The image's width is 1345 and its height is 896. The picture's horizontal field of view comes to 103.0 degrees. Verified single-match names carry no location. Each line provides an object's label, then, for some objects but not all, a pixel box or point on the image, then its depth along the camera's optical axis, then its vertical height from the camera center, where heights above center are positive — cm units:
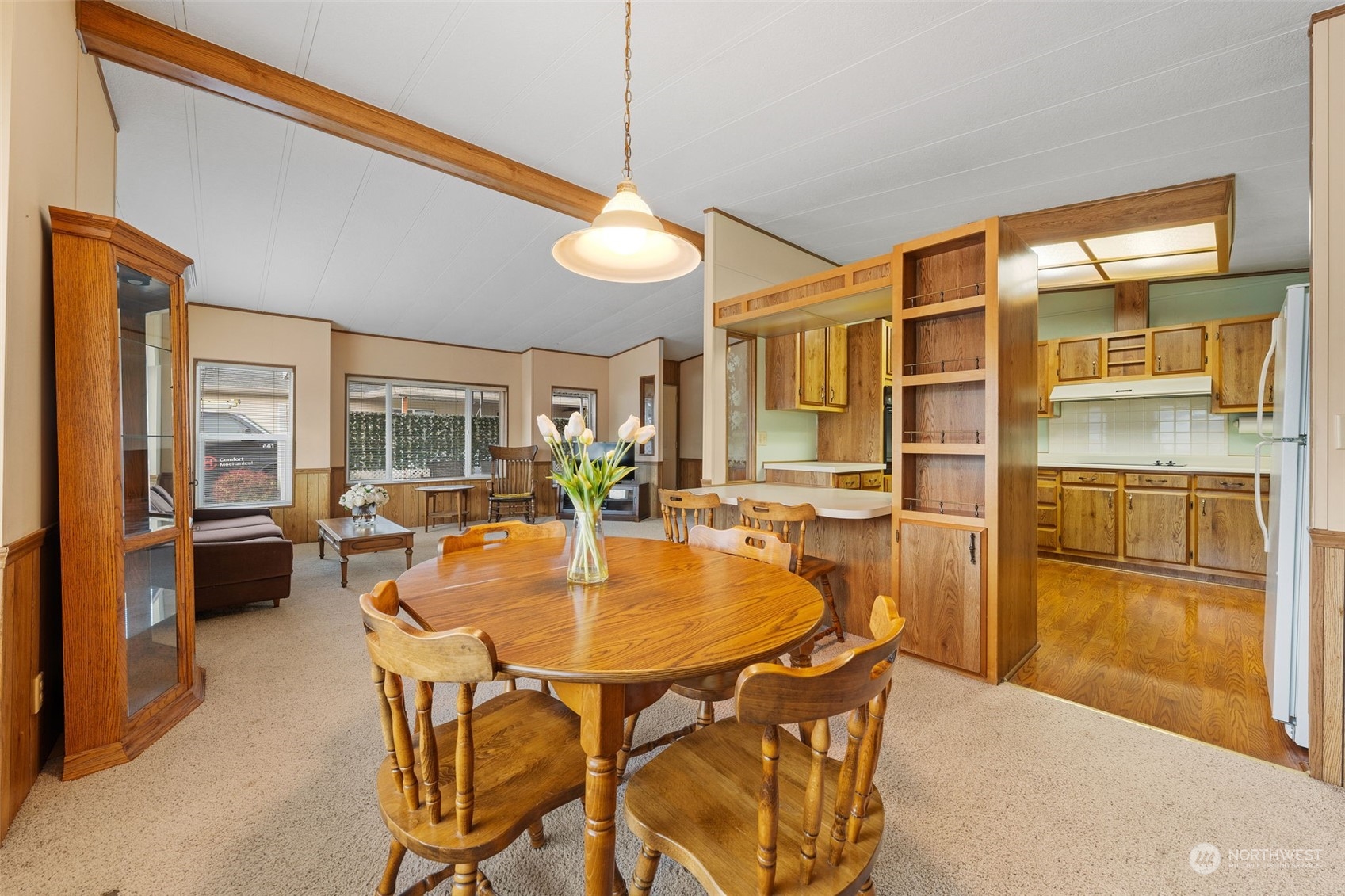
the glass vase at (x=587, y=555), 158 -34
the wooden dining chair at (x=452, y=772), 94 -71
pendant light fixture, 197 +73
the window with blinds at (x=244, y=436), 560 +9
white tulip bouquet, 148 -10
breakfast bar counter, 295 -60
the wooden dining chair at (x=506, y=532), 218 -39
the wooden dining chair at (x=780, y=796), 82 -71
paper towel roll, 435 +14
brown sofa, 332 -79
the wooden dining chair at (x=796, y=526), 252 -46
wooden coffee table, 405 -73
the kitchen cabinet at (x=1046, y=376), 509 +63
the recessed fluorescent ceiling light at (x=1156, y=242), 342 +134
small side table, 653 -75
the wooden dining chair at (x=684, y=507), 283 -35
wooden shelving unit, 249 -3
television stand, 745 -87
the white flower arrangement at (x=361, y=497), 451 -46
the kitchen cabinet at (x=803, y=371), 411 +56
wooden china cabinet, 183 -17
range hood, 436 +45
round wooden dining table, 103 -42
